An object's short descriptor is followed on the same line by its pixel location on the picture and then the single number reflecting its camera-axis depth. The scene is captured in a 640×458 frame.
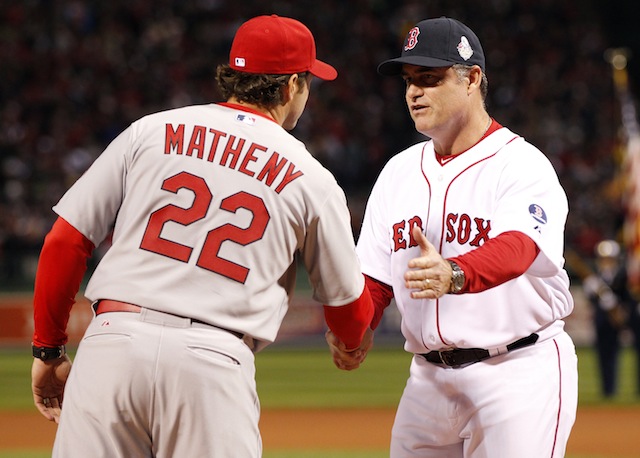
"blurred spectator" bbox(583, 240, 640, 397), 26.48
